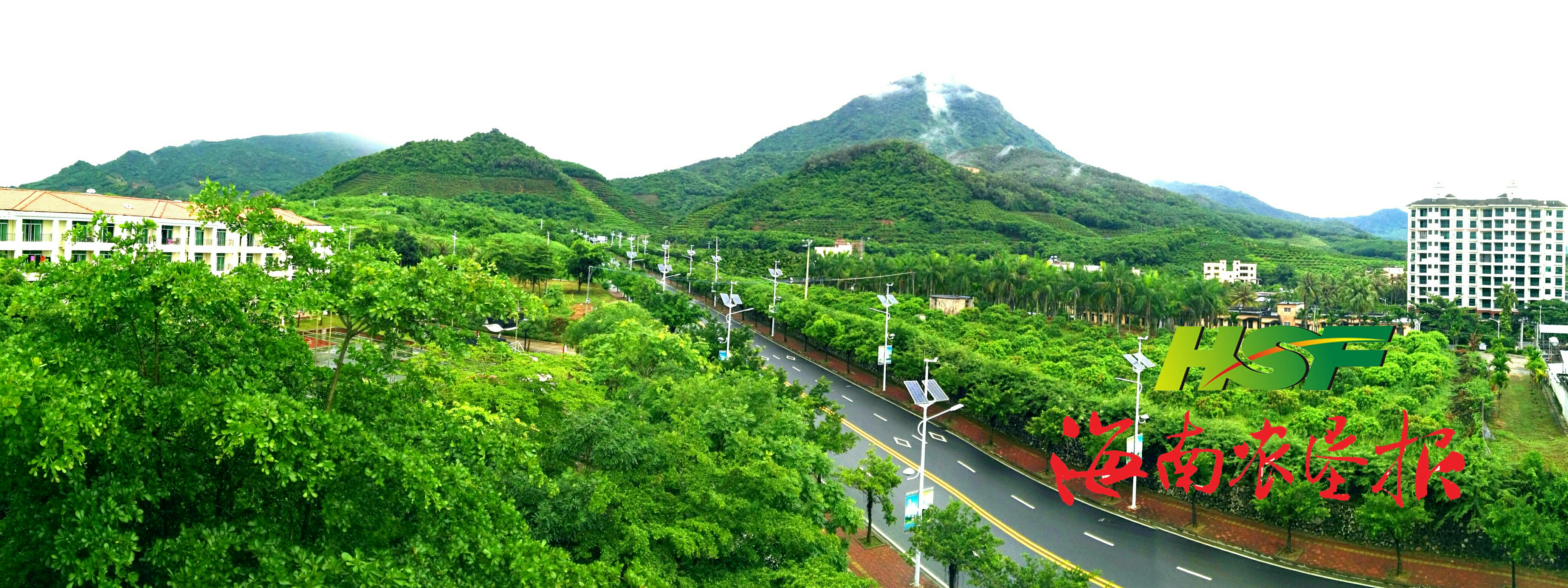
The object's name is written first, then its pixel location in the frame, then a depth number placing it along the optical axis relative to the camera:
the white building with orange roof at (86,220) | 30.45
